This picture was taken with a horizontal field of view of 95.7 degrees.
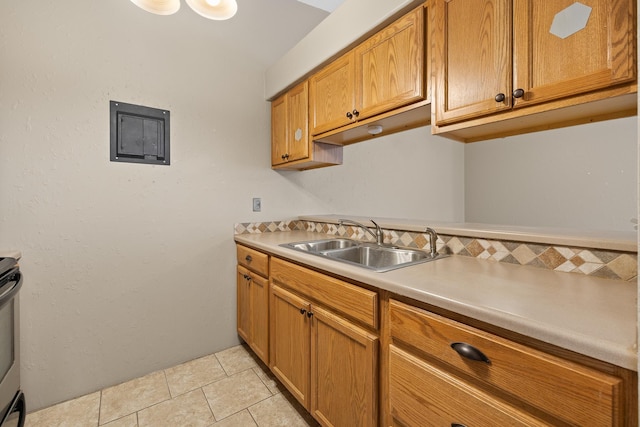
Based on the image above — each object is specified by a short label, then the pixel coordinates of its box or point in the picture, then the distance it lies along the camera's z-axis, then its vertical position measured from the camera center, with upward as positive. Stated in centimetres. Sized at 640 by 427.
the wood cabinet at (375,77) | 130 +70
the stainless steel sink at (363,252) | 158 -24
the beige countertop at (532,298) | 59 -25
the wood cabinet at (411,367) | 60 -46
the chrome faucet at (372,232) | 178 -12
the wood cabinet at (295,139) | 202 +54
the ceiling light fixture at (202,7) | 125 +91
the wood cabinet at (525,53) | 83 +53
